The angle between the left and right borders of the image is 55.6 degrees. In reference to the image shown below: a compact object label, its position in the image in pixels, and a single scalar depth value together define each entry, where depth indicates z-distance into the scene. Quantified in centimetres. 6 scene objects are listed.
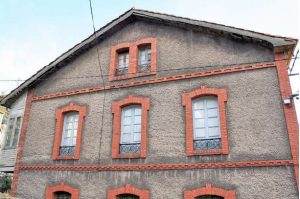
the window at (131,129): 1055
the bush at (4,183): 1482
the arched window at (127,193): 956
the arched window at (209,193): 851
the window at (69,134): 1167
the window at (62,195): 1102
